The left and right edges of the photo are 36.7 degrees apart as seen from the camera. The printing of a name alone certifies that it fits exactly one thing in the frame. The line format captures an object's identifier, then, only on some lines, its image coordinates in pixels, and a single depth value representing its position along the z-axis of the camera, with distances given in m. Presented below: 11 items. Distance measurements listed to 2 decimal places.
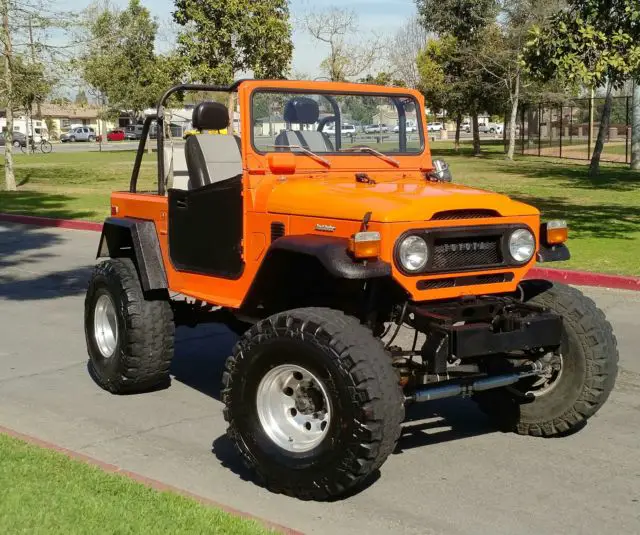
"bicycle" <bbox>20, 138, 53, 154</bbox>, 56.68
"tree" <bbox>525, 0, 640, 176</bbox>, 13.52
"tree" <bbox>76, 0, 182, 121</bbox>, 52.75
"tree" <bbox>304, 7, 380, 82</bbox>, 46.28
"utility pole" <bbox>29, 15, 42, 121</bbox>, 25.83
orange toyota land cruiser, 4.66
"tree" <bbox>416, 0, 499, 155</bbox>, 43.66
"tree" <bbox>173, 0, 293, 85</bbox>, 33.31
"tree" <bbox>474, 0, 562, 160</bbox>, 38.94
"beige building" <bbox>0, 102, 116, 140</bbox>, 82.17
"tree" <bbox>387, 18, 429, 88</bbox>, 60.34
